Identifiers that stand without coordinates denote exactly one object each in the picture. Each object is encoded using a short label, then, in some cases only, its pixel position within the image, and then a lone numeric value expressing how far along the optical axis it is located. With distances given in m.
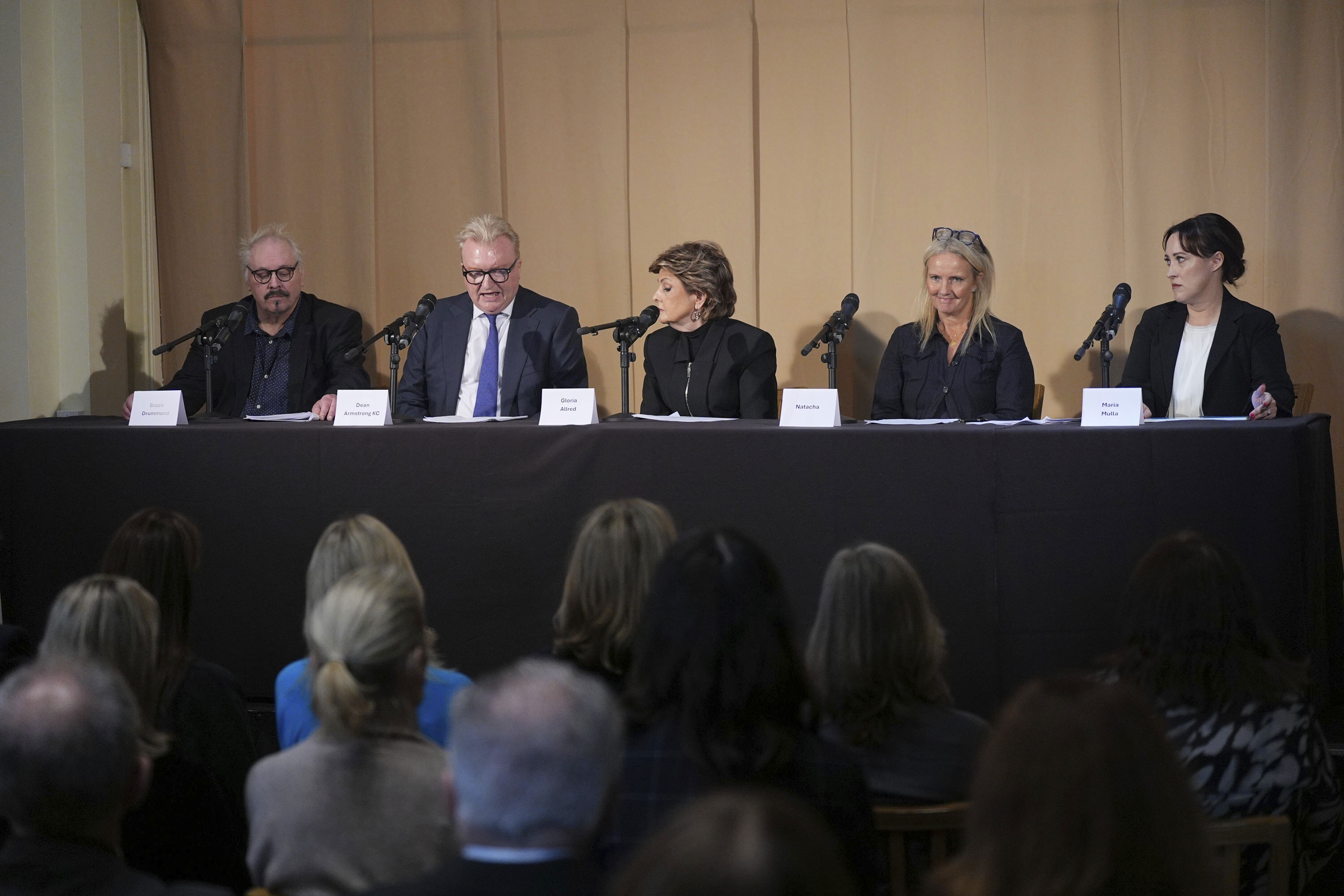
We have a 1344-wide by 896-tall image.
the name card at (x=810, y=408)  13.06
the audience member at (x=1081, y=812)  6.80
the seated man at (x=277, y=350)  14.09
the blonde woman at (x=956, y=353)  13.79
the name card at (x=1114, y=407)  12.88
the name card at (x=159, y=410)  13.44
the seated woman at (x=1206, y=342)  13.71
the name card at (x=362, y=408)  13.31
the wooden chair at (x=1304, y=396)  14.06
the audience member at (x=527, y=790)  7.28
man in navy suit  13.91
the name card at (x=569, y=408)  13.22
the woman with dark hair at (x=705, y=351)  13.90
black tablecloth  12.79
